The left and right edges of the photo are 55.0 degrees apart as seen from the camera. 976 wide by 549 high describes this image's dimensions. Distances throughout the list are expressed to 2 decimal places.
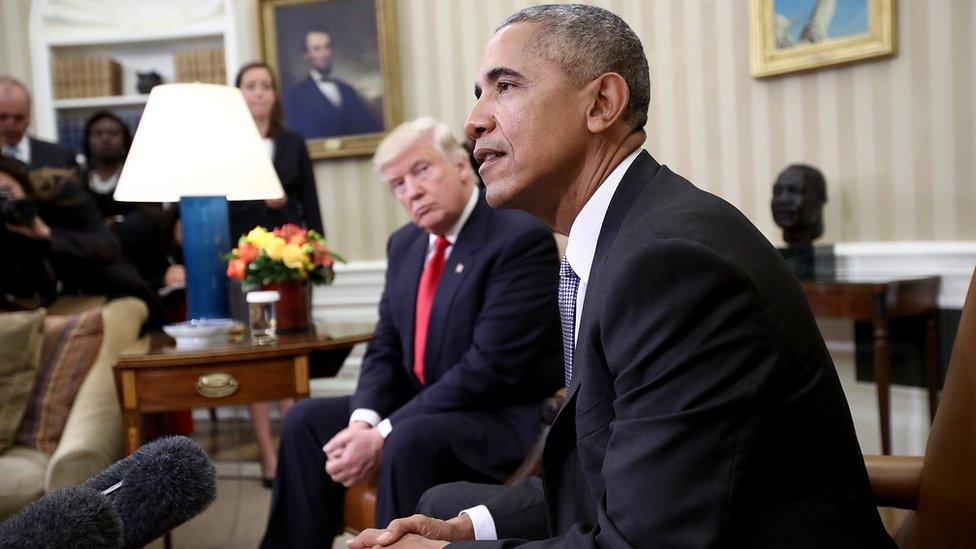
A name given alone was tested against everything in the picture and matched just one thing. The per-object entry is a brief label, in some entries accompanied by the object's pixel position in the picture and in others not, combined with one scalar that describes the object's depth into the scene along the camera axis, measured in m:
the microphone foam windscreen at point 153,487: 0.83
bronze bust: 3.95
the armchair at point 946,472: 1.53
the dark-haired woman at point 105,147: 4.44
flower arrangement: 3.09
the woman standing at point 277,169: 4.30
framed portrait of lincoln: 5.52
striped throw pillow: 2.96
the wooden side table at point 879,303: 3.54
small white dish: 3.04
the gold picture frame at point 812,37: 4.03
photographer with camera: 3.26
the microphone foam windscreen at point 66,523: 0.71
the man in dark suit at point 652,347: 1.07
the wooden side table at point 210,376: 2.86
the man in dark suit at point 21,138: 4.18
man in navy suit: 2.53
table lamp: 3.01
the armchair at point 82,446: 2.71
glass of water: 3.11
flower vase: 3.18
